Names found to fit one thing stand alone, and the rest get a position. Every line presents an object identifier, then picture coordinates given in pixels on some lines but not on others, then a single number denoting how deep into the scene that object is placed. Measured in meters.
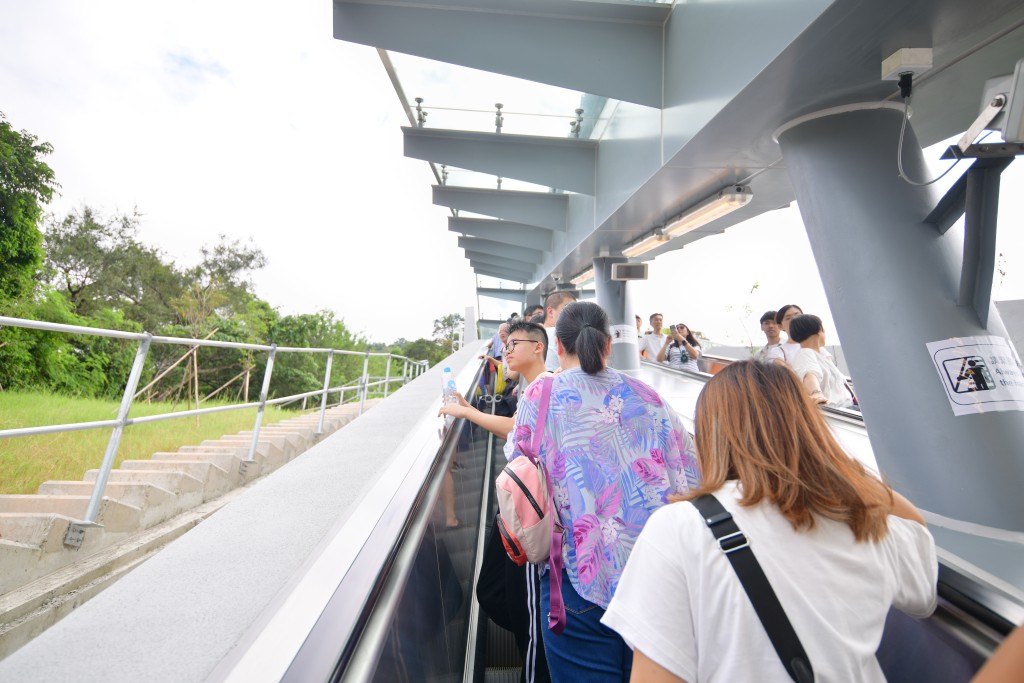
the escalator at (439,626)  0.95
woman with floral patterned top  1.61
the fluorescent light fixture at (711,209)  4.98
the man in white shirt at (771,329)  5.54
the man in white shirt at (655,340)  10.73
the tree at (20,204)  11.17
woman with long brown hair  0.91
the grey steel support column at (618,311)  9.12
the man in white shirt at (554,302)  3.69
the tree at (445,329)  48.22
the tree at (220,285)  27.46
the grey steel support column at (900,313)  2.44
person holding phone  9.45
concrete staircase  2.48
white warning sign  2.49
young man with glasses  2.67
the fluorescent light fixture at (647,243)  6.79
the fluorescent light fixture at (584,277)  11.47
